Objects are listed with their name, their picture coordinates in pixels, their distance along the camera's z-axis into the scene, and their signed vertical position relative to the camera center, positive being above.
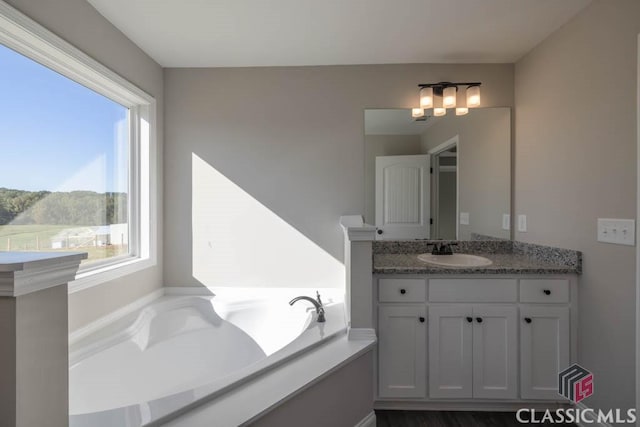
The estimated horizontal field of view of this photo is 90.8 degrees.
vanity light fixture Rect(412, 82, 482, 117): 2.39 +0.86
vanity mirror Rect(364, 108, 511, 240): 2.49 +0.28
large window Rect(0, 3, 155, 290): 1.47 +0.32
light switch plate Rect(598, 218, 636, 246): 1.54 -0.11
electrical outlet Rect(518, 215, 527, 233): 2.36 -0.11
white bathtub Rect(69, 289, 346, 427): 1.22 -0.78
